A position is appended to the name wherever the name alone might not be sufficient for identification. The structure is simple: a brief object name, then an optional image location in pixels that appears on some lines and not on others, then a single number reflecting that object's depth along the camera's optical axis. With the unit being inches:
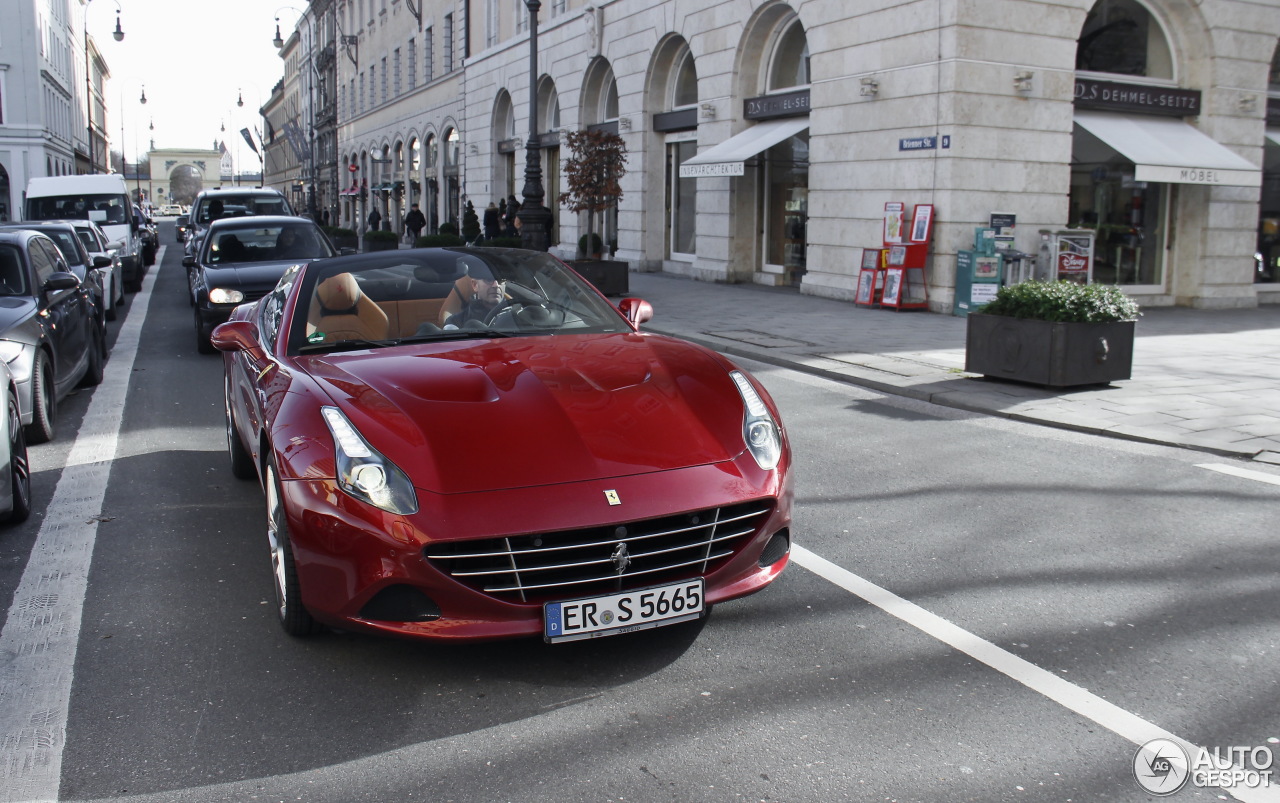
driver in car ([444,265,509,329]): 198.4
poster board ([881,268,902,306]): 685.7
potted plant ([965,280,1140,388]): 379.6
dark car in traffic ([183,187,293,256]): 861.2
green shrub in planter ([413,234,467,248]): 959.0
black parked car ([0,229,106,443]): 296.0
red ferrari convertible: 137.3
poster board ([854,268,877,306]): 715.4
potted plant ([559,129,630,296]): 839.1
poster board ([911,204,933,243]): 672.4
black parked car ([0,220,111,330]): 508.4
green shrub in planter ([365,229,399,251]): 1293.1
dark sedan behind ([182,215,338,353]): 482.0
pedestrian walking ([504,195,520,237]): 1084.5
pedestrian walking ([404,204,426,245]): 1560.0
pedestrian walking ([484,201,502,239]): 1195.9
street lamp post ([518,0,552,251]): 870.4
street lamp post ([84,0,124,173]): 3217.3
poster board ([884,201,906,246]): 695.7
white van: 1019.9
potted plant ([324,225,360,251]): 1173.7
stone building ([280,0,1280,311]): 675.4
